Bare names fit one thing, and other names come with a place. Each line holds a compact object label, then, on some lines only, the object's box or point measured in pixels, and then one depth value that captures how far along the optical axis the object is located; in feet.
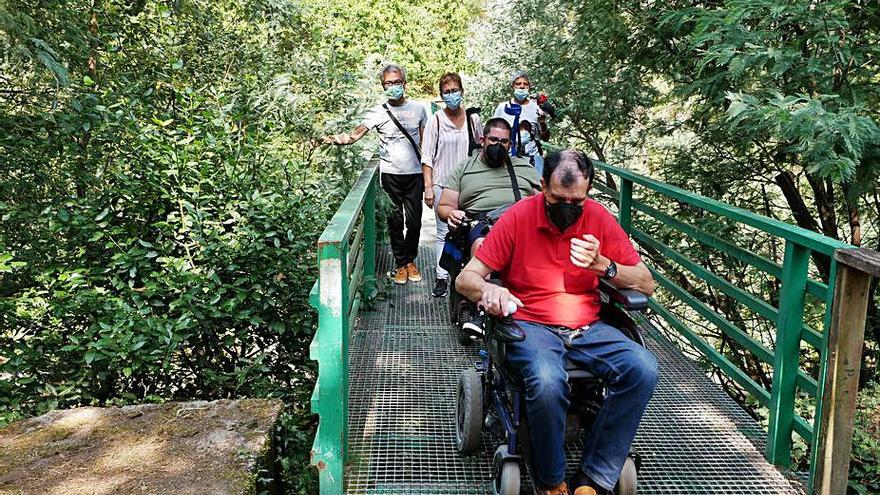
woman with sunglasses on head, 18.69
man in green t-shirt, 15.69
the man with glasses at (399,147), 18.97
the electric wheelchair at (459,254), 15.30
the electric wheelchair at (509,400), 9.64
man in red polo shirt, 9.30
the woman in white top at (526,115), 19.52
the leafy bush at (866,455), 15.55
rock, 10.50
